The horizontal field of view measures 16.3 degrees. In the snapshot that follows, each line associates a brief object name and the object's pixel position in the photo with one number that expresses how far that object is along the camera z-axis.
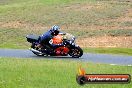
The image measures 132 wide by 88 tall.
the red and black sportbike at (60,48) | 26.35
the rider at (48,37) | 26.45
